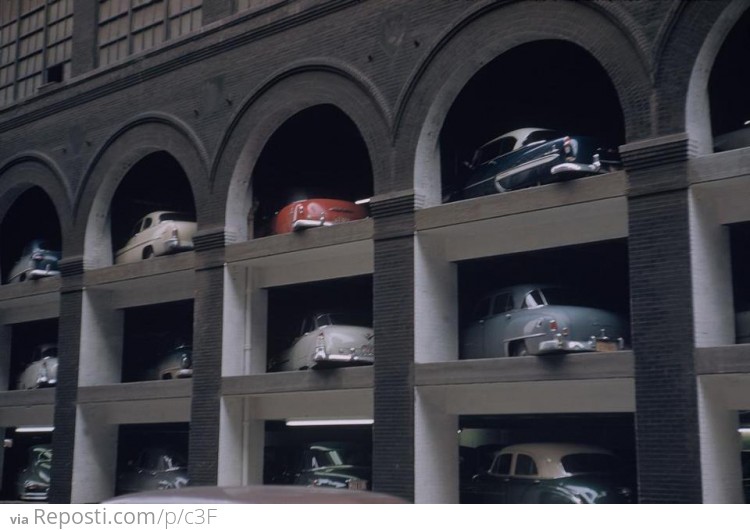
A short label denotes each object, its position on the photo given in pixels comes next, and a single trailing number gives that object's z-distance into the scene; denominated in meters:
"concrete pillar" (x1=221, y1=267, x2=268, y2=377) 18.61
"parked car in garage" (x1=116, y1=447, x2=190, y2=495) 20.69
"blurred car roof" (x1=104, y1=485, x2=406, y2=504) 8.00
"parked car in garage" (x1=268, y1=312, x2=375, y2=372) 16.66
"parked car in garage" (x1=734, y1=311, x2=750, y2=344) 13.26
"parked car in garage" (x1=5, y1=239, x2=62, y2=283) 23.09
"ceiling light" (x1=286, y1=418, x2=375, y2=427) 17.71
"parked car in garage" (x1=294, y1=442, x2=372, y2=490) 18.34
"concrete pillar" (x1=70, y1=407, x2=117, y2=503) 21.17
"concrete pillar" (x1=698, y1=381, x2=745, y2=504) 12.59
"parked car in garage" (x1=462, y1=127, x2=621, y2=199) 14.24
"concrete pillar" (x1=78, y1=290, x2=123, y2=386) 21.55
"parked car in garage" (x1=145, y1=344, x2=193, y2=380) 19.84
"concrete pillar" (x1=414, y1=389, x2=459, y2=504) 15.49
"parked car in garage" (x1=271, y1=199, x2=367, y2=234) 17.59
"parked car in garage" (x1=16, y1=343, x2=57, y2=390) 22.80
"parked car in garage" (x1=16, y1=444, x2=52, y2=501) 23.94
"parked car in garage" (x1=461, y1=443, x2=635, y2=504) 14.94
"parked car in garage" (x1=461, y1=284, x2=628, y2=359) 14.19
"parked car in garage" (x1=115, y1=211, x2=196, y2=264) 20.05
